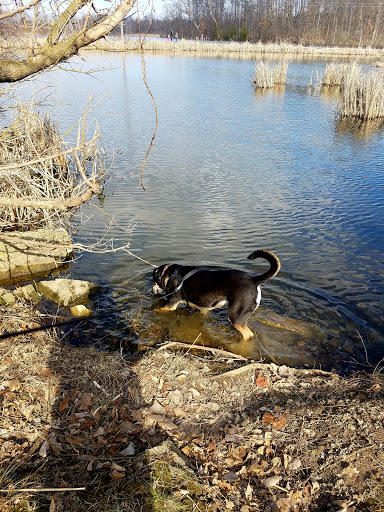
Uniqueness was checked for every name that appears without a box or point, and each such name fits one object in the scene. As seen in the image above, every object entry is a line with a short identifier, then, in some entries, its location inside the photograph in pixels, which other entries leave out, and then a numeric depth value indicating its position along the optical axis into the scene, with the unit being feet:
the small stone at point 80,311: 17.06
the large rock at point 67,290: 18.17
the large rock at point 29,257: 20.22
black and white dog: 14.85
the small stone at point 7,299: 16.47
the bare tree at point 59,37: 9.91
